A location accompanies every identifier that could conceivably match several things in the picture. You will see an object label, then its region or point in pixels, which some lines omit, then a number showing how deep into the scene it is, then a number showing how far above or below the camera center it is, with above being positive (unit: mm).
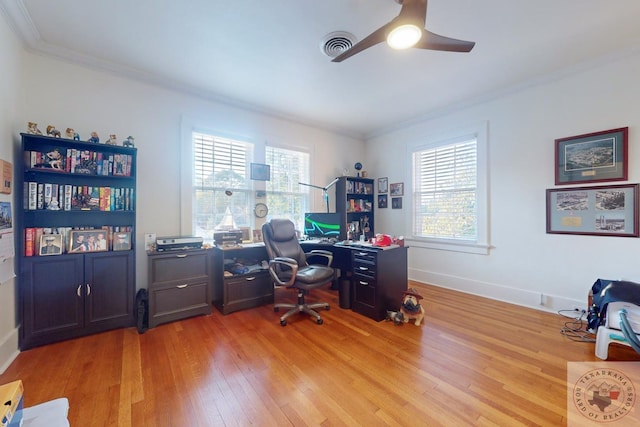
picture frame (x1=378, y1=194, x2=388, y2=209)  4625 +214
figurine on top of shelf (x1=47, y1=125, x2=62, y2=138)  2260 +705
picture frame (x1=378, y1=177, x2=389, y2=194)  4605 +505
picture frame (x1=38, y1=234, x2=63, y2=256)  2172 -282
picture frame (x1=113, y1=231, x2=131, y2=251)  2488 -282
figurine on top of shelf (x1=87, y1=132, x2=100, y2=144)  2451 +704
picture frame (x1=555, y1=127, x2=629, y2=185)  2490 +577
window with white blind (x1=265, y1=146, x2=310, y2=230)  3863 +439
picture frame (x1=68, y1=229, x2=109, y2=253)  2303 -266
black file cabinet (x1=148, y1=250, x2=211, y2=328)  2574 -766
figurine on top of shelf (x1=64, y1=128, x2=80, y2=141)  2375 +724
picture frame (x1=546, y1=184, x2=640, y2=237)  2467 +35
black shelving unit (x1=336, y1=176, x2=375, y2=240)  4379 +144
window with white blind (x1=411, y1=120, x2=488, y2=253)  3467 +284
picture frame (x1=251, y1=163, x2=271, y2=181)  3592 +574
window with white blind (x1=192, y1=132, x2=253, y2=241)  3236 +376
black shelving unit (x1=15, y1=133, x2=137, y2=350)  2125 -182
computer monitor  3656 -180
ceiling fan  1520 +1148
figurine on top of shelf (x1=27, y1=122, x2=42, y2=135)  2189 +722
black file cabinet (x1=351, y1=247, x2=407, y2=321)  2729 -740
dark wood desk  2756 -800
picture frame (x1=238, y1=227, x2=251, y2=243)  3406 -290
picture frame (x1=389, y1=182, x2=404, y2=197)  4352 +415
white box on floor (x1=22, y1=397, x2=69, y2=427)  950 -786
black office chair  2648 -611
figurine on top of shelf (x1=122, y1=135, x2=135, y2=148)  2577 +702
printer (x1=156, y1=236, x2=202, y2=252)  2652 -330
